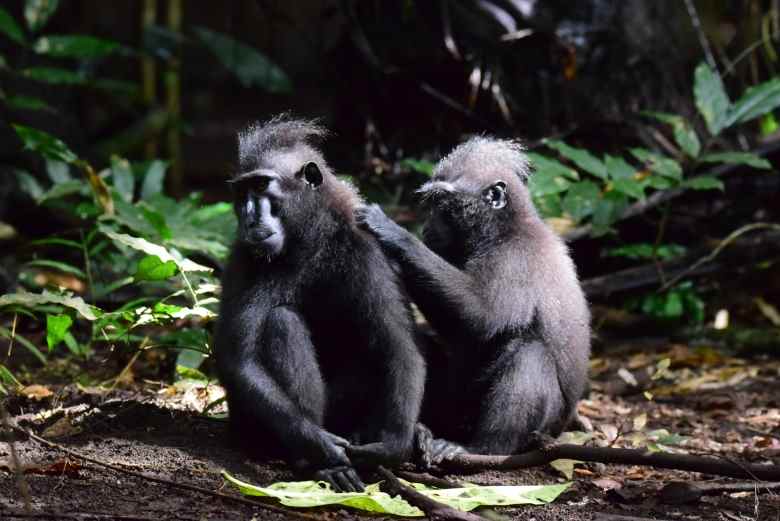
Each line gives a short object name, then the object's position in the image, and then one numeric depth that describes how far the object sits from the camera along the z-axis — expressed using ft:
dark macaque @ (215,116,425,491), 33.24
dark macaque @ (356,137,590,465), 36.58
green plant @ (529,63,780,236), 52.70
